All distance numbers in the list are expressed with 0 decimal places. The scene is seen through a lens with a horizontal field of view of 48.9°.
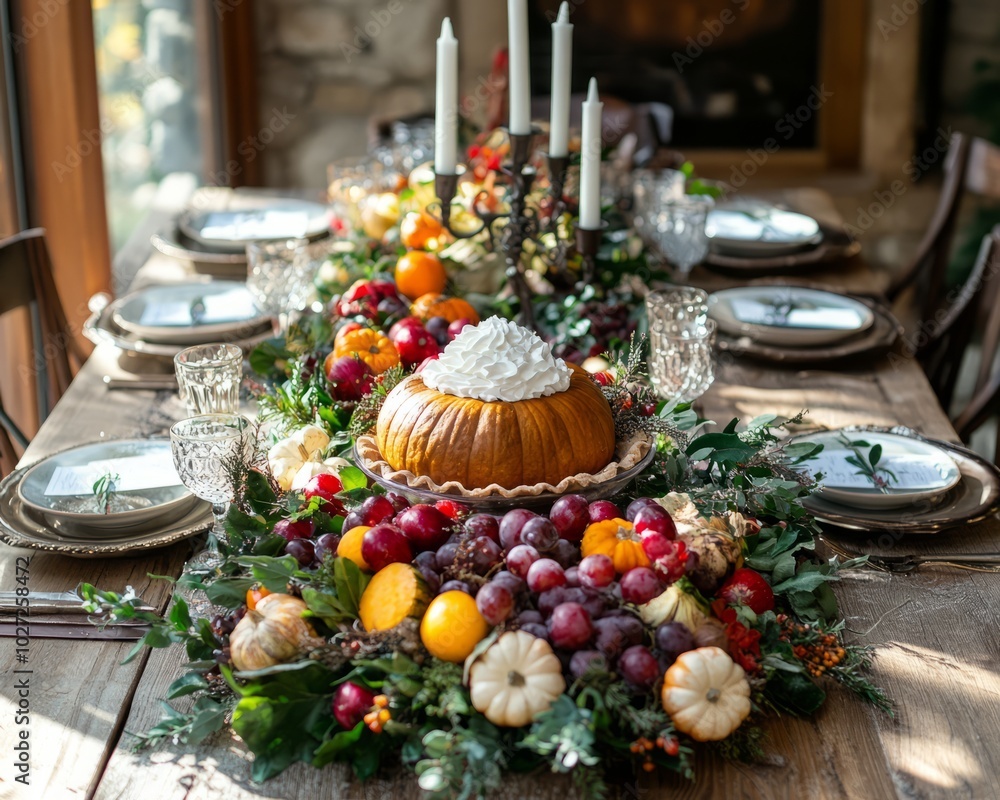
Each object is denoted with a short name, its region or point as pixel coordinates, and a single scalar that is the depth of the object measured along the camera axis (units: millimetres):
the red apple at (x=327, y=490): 1188
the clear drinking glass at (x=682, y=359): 1569
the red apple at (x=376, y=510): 1118
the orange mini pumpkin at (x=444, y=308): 1729
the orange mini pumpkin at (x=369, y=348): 1546
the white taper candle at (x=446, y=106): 1567
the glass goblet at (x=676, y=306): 1597
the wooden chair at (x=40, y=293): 2014
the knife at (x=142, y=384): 1815
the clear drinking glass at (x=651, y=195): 2270
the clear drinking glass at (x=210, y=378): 1443
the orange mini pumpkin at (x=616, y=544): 1021
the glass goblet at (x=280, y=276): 1851
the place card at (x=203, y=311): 2008
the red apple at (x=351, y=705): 918
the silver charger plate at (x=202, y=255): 2359
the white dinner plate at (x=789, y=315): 1975
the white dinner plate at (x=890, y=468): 1381
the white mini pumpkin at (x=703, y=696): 906
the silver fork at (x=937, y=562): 1283
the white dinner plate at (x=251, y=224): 2473
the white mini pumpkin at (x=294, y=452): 1308
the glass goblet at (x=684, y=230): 2088
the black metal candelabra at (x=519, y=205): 1642
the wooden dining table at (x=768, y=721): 917
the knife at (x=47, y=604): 1171
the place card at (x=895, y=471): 1416
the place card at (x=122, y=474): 1390
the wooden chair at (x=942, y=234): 2736
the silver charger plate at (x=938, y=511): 1326
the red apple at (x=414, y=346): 1553
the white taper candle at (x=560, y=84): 1554
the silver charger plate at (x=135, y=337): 1890
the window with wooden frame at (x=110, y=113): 2645
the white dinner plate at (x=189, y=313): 1939
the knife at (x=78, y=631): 1139
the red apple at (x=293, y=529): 1109
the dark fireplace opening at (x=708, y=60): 4246
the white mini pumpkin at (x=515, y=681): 895
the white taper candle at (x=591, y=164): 1595
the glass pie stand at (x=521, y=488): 1151
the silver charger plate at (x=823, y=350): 1917
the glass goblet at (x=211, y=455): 1165
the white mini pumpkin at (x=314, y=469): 1250
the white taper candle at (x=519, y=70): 1531
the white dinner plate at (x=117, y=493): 1310
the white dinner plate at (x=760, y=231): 2508
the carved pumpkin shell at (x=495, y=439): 1178
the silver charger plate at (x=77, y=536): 1256
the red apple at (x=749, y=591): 1037
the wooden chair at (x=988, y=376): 1967
